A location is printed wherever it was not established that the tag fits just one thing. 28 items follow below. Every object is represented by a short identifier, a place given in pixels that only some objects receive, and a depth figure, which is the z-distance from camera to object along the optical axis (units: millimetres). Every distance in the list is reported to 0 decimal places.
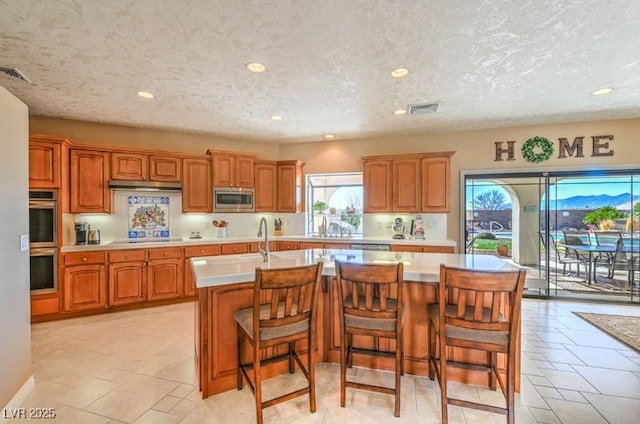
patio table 4907
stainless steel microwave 5398
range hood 4609
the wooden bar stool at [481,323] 1874
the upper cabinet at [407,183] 5219
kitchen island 2338
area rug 3354
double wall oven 3891
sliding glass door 4879
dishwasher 5156
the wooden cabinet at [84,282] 4086
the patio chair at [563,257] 5156
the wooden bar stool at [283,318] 1976
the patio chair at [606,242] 4969
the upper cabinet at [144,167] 4656
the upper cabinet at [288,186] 5926
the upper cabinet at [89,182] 4352
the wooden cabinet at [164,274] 4578
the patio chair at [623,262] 4855
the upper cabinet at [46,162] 3861
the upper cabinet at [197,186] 5176
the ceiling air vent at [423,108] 3982
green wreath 5000
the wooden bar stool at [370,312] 2092
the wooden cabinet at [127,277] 4336
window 6148
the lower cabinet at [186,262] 4824
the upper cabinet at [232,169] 5352
